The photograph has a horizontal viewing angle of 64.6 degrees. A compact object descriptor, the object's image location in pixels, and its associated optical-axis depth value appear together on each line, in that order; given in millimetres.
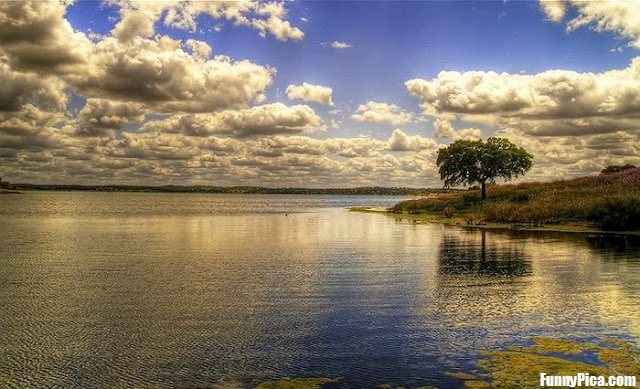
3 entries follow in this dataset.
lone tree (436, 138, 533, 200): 101188
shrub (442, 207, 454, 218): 95188
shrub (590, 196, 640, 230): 64438
